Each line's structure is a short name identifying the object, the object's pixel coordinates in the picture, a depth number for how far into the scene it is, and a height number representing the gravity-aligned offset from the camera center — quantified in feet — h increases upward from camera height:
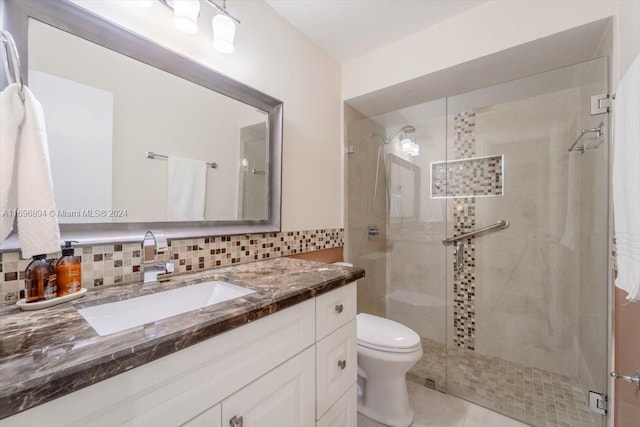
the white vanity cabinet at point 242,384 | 1.55 -1.34
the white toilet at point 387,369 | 4.65 -2.88
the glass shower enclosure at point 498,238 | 5.21 -0.57
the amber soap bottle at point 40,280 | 2.39 -0.64
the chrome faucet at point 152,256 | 3.16 -0.54
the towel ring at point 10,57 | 2.37 +1.42
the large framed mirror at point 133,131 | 2.77 +1.10
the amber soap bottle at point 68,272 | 2.56 -0.60
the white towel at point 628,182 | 2.26 +0.34
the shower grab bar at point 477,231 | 6.96 -0.41
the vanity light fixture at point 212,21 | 3.45 +2.70
